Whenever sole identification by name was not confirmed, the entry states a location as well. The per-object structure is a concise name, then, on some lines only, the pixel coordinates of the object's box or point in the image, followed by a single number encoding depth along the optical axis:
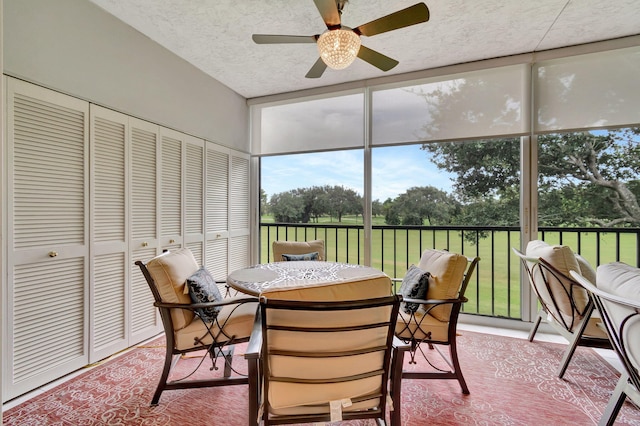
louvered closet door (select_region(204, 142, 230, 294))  3.34
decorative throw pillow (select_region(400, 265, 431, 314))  1.94
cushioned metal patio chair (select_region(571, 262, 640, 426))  1.22
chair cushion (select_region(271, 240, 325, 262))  3.05
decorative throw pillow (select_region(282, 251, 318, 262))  2.87
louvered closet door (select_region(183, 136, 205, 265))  3.05
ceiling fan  1.70
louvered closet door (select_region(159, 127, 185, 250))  2.80
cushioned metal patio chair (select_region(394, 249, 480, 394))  1.89
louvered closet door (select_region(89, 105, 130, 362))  2.25
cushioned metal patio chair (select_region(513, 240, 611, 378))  1.94
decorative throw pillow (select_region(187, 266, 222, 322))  1.82
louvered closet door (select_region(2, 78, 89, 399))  1.82
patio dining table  1.95
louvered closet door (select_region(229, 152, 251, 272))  3.69
